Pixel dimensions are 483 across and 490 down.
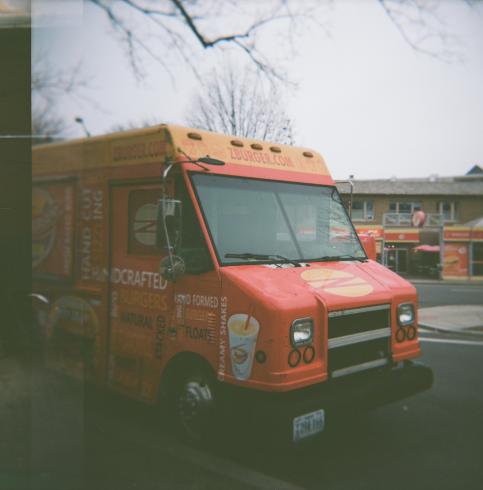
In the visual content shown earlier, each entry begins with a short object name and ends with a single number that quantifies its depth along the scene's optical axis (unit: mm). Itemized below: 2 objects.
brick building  7416
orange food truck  3930
